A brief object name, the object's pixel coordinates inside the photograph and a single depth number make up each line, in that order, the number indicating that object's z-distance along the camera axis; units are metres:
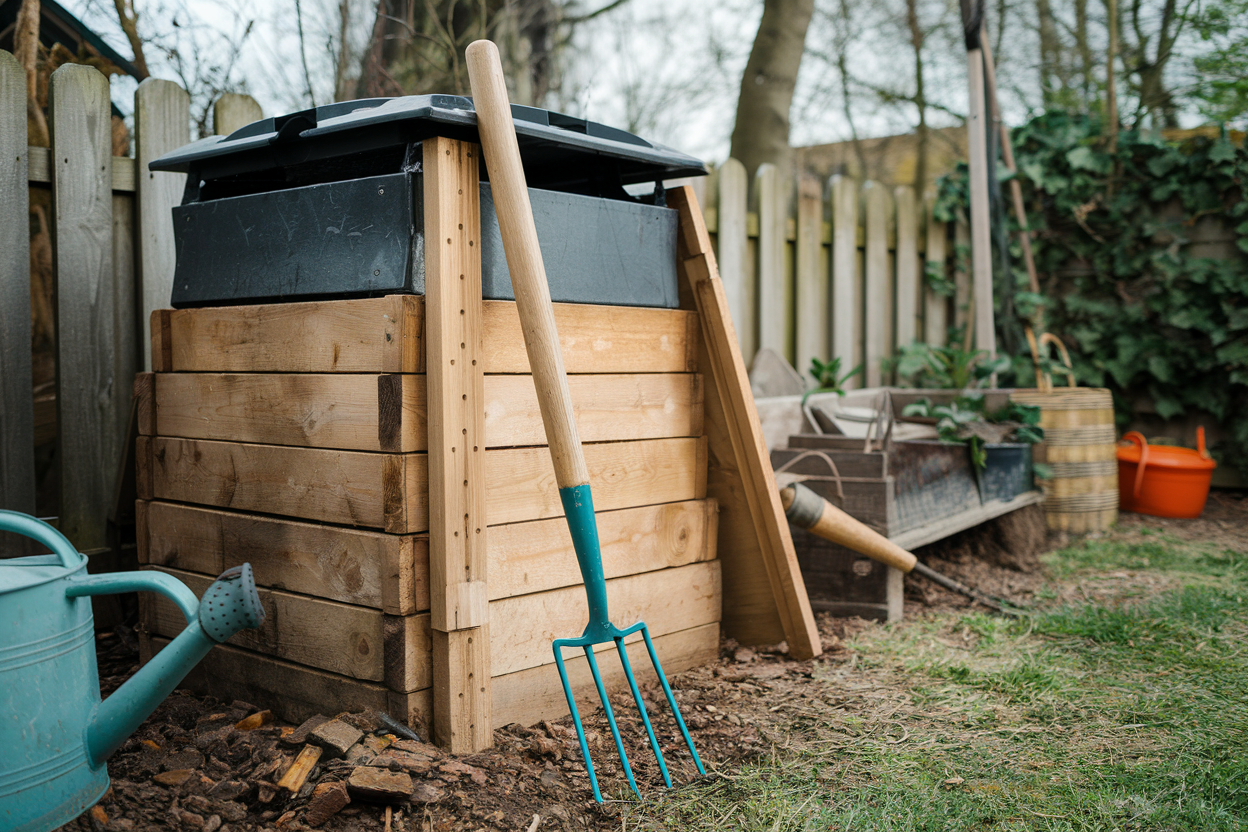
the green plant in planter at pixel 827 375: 3.72
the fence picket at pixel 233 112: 2.52
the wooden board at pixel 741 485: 2.30
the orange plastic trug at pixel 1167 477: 4.52
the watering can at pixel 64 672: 1.30
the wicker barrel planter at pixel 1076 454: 4.02
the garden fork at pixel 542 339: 1.67
